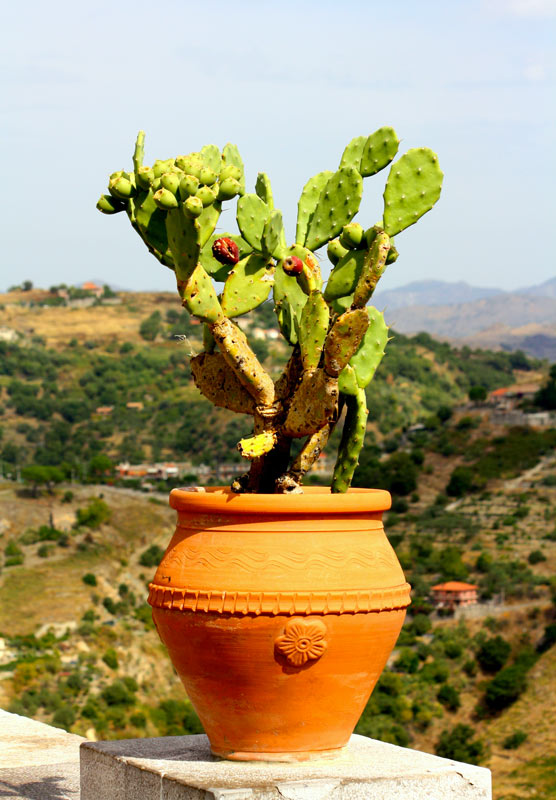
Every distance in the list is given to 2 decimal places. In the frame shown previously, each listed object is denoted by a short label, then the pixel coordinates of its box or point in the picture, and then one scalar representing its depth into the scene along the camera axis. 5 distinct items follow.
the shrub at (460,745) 37.78
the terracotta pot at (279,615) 3.01
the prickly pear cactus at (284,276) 3.21
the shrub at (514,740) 38.28
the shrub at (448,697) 42.94
